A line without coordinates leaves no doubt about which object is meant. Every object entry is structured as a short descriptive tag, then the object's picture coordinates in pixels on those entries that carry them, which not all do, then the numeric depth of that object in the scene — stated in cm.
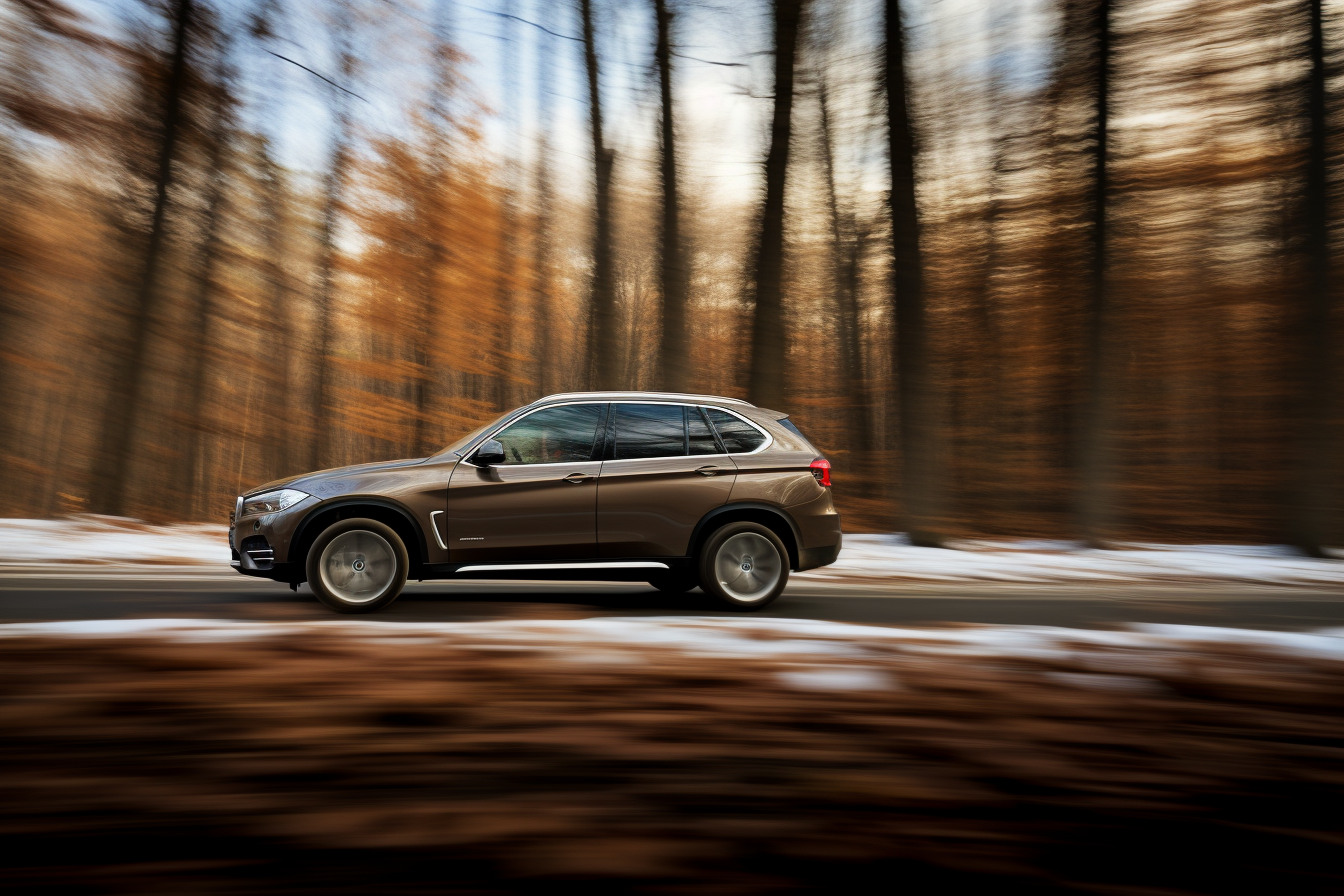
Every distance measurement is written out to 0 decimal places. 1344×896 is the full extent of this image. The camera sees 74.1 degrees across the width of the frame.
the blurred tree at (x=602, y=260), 1444
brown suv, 686
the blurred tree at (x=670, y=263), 1327
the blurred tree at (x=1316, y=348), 1287
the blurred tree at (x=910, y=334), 1302
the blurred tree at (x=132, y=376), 1524
